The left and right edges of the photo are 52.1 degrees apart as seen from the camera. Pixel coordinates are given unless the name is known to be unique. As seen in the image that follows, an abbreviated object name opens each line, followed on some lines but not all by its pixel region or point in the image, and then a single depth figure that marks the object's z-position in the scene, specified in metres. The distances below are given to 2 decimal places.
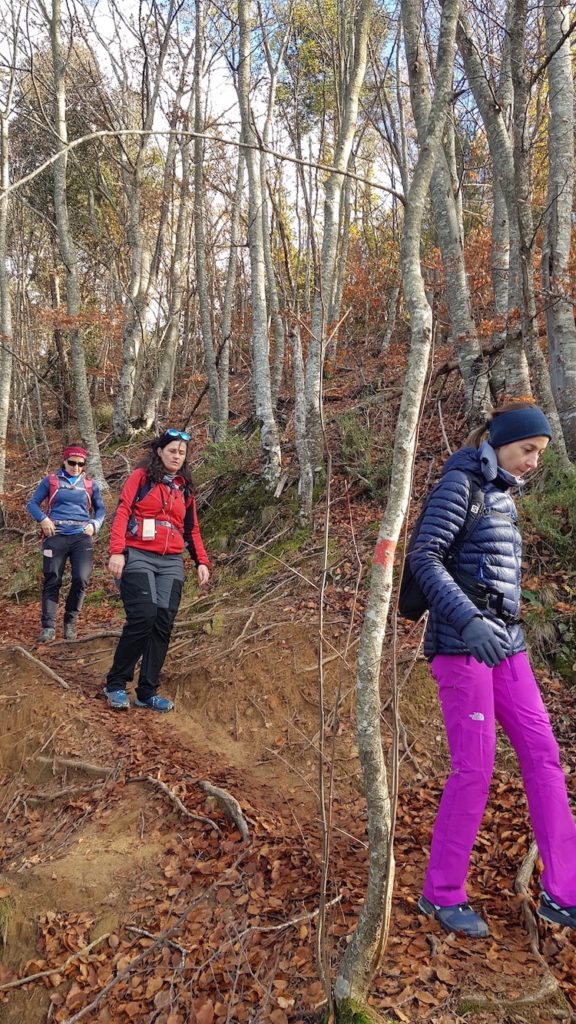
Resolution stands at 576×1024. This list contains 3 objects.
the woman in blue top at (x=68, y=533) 6.46
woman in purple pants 2.43
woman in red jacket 4.79
